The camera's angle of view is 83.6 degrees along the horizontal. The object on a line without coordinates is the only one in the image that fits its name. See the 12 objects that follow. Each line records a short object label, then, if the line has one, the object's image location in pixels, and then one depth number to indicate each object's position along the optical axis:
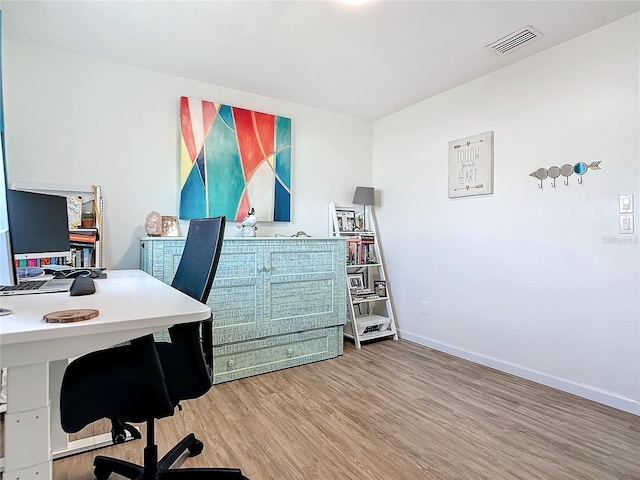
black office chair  1.12
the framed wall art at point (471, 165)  2.95
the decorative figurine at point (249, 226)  3.02
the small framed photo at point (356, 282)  3.66
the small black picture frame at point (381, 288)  3.73
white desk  0.83
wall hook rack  2.37
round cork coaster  0.88
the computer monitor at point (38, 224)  1.67
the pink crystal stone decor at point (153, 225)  2.67
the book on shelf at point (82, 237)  2.44
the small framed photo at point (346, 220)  3.79
